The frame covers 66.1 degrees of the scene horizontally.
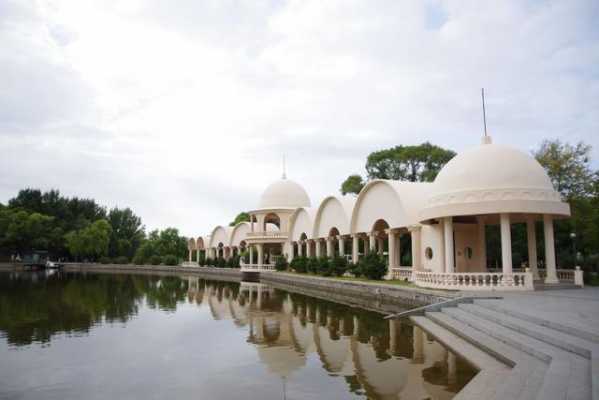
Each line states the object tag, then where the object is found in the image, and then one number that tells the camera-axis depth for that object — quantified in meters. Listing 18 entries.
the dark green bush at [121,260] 63.25
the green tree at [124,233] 68.88
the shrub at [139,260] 60.75
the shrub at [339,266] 27.11
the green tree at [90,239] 59.81
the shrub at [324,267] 27.98
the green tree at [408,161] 36.57
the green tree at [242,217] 63.56
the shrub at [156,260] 59.12
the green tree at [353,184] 40.75
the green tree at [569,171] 22.94
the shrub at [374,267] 22.28
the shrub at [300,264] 32.50
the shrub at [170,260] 58.03
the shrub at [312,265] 30.39
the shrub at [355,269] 23.86
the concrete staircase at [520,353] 5.84
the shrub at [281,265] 36.81
